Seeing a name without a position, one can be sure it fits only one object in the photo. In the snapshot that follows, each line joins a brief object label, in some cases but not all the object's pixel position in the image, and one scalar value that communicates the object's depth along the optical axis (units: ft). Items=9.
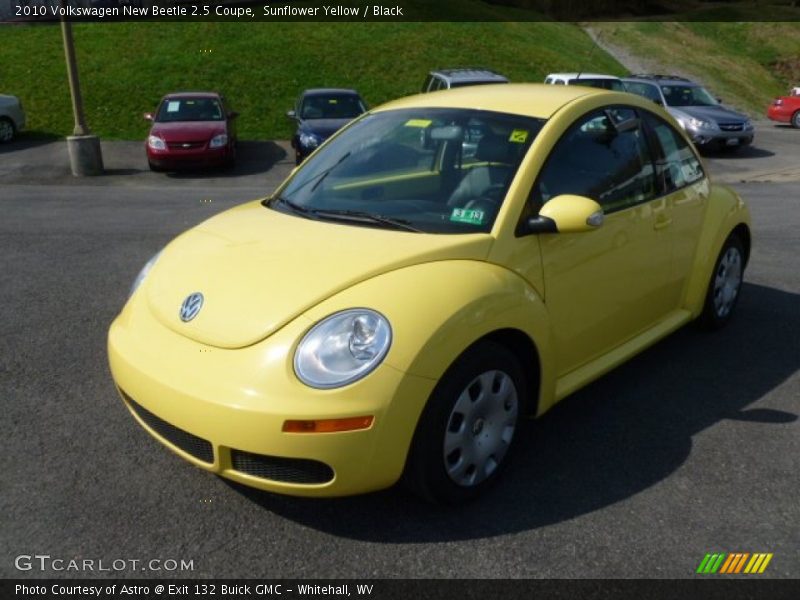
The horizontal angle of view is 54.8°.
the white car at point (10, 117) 59.62
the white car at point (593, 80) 55.98
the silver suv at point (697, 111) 55.94
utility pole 47.21
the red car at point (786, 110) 76.61
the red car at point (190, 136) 48.16
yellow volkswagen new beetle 9.36
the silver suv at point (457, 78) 53.78
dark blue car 48.49
